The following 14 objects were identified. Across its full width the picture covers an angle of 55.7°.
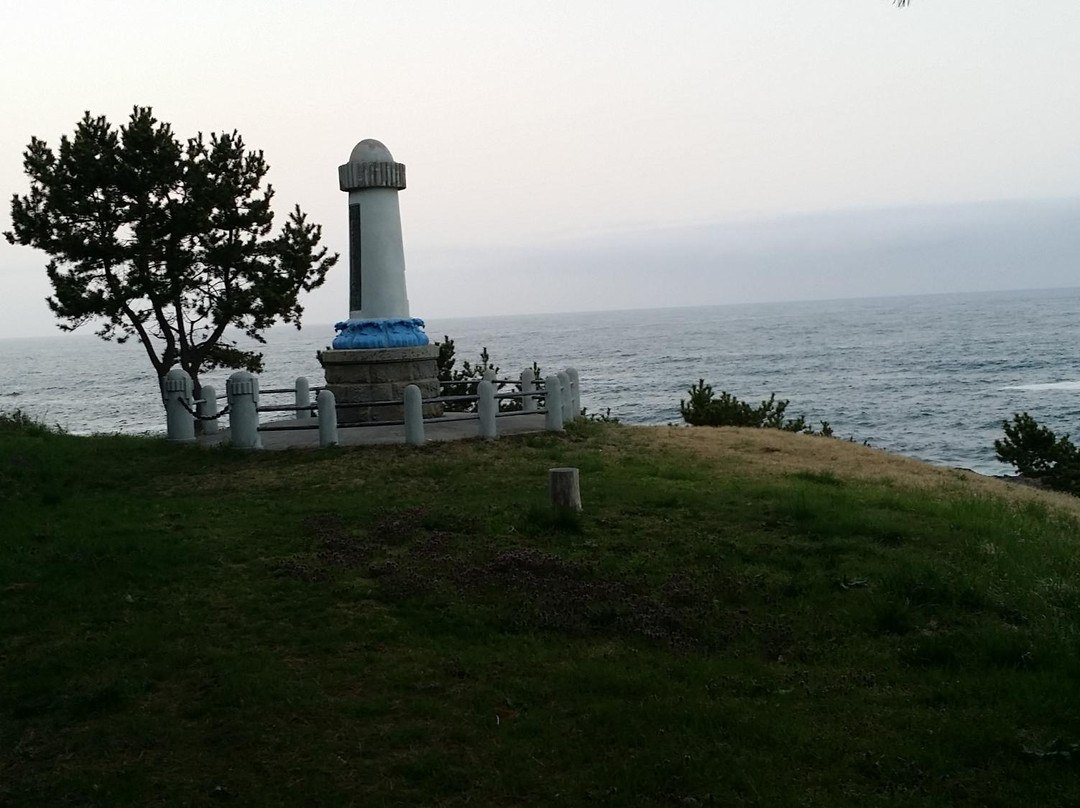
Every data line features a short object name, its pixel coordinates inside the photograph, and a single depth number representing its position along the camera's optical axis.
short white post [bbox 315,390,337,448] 16.31
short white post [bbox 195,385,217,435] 18.74
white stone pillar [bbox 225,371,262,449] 16.48
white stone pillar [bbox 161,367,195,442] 17.42
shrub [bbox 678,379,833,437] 25.50
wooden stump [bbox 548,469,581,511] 11.67
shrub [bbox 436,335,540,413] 25.19
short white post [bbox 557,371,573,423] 19.27
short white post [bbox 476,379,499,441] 16.75
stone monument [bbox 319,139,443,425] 18.97
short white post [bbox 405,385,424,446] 16.12
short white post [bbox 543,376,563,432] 17.48
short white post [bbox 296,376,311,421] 20.87
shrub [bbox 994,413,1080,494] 24.62
